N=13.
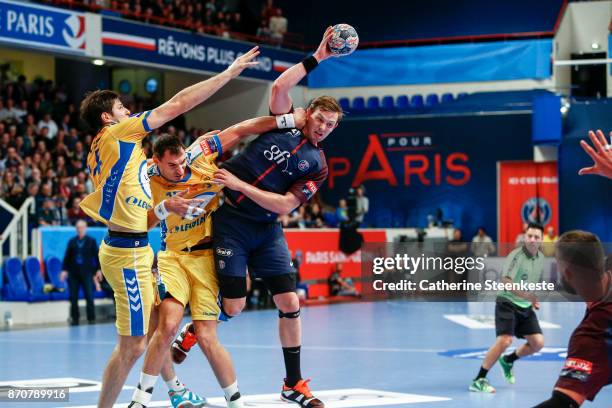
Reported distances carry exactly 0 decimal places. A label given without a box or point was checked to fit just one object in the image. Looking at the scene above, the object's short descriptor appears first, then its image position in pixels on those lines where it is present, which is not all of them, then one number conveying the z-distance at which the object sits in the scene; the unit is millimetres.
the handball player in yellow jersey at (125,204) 7223
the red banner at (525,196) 31750
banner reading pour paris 32125
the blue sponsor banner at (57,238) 18891
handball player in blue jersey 7863
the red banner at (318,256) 23797
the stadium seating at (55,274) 18719
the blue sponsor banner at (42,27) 23266
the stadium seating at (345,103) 33500
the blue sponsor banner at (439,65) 31438
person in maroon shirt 5527
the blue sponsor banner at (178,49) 26738
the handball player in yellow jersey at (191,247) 7656
